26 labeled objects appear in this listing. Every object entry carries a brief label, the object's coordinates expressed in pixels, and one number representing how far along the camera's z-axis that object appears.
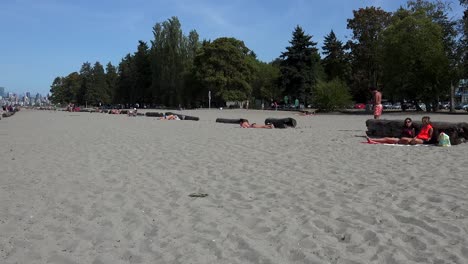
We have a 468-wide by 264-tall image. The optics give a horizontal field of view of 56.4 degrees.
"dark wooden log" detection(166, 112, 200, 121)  30.85
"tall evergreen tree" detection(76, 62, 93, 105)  130.38
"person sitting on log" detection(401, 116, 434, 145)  13.00
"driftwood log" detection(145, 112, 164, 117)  37.48
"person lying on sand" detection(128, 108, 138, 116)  44.28
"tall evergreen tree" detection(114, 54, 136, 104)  101.06
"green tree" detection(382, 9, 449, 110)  43.88
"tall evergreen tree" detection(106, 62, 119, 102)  128.62
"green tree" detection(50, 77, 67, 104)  170.89
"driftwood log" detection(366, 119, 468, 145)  13.22
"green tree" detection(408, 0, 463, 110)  43.31
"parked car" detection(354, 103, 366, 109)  83.53
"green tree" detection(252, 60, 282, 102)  92.00
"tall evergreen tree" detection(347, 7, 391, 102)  58.94
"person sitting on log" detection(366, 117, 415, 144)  13.21
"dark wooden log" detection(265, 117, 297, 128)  20.95
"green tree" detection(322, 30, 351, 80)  72.19
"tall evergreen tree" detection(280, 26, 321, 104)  65.62
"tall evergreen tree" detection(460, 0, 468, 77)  41.25
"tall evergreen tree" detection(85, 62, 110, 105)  126.38
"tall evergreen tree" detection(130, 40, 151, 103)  98.25
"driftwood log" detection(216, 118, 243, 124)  25.01
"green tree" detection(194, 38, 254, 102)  71.75
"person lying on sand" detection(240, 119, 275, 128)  20.69
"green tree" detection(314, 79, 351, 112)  46.47
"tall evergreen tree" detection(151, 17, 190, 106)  80.56
